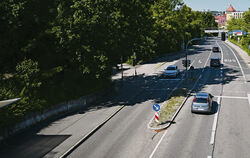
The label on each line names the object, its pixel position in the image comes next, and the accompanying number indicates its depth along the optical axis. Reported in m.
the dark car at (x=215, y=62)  48.85
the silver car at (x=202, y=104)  23.45
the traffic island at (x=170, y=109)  21.47
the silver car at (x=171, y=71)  41.94
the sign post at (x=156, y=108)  20.80
